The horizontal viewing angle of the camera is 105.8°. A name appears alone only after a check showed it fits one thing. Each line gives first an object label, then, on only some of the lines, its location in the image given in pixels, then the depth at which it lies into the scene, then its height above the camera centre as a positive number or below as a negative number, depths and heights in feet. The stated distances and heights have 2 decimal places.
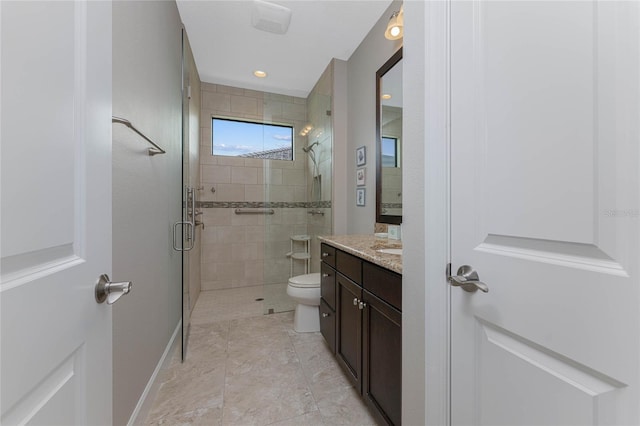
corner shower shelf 9.84 -1.56
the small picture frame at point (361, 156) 7.58 +1.81
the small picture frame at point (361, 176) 7.60 +1.15
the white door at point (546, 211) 1.45 +0.01
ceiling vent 6.25 +5.31
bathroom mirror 6.18 +1.91
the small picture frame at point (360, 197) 7.68 +0.49
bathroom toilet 7.14 -2.66
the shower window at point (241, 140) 10.43 +3.35
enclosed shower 9.44 +0.45
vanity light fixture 5.40 +4.23
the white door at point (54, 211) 1.17 +0.01
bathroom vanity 3.48 -1.91
